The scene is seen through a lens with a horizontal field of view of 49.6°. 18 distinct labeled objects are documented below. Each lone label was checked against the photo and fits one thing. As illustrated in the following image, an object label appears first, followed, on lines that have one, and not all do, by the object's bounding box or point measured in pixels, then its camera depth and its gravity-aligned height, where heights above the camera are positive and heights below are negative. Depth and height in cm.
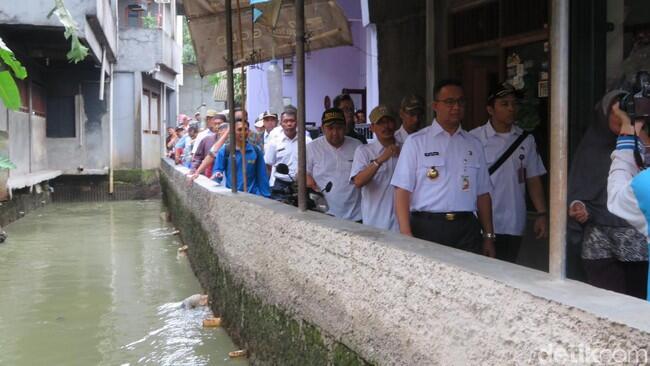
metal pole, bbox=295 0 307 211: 461 +33
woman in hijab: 354 -38
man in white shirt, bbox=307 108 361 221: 570 -13
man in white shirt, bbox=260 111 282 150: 1038 +47
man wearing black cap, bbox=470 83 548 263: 484 -19
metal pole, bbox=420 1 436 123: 744 +109
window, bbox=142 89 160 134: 2278 +146
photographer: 281 -9
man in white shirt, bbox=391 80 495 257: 416 -16
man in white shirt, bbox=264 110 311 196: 777 +8
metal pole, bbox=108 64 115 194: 1983 +36
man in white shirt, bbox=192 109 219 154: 1084 +33
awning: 852 +156
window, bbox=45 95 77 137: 1978 +107
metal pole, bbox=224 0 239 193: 641 +52
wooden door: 694 +69
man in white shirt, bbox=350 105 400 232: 500 -13
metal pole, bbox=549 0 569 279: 229 +6
